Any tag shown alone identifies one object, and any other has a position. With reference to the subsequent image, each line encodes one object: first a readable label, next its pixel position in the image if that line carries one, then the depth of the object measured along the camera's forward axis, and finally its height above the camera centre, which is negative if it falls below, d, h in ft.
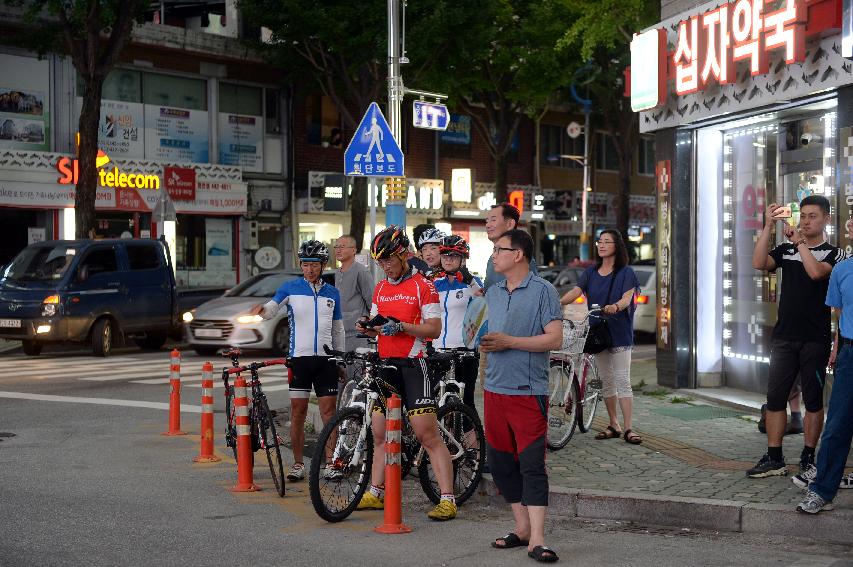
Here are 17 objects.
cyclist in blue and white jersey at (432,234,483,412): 29.68 -1.01
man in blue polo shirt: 22.52 -2.28
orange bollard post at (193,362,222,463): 34.27 -4.71
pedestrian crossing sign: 46.73 +3.95
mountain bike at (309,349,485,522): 25.77 -4.23
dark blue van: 66.74 -2.20
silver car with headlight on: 66.85 -4.04
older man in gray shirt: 36.58 -1.02
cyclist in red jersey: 26.30 -1.92
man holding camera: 27.27 -1.56
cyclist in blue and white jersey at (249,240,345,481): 30.81 -1.87
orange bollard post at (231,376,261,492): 29.86 -4.59
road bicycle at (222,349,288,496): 29.43 -4.21
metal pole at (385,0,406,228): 52.85 +7.85
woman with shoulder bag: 35.31 -2.07
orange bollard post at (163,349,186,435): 39.01 -4.65
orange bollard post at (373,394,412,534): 25.02 -4.65
